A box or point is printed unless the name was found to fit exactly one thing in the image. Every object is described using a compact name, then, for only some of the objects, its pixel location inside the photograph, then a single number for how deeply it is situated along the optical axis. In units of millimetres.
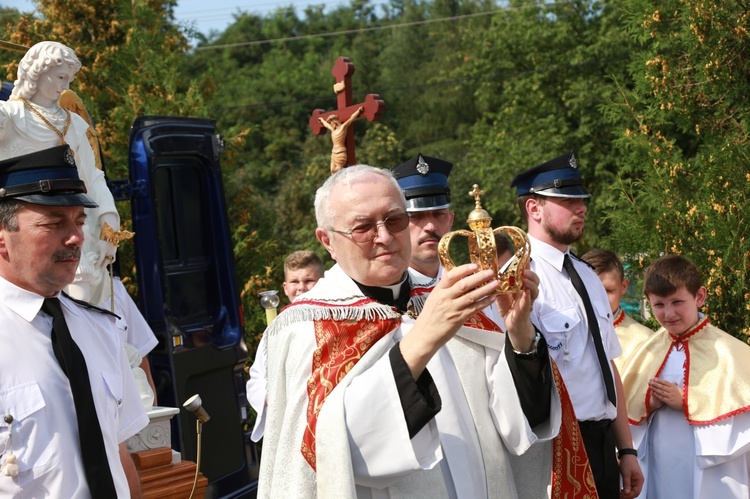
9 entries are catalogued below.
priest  2777
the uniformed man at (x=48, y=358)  2783
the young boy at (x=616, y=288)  5938
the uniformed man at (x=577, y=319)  4566
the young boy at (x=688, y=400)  5172
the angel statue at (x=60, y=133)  5398
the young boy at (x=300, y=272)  5945
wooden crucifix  8109
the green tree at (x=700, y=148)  6848
